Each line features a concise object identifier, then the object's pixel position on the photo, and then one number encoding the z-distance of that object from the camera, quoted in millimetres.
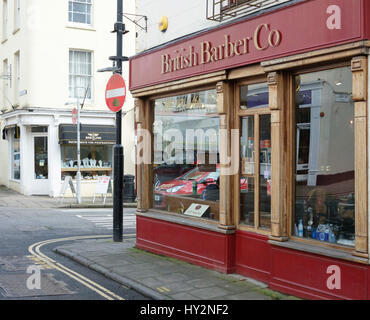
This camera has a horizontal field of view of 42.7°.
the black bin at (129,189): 19984
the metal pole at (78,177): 18694
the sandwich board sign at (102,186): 18891
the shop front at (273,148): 5504
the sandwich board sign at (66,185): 18514
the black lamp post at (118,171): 10015
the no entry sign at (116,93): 9773
